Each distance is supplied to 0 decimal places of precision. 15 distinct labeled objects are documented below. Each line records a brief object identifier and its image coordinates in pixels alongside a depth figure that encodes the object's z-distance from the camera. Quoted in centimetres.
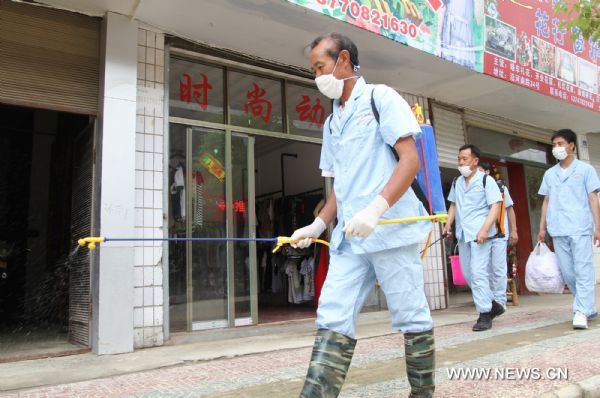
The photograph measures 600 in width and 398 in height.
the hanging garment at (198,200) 557
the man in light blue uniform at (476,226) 514
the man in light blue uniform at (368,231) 218
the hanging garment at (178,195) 540
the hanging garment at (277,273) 838
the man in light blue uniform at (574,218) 511
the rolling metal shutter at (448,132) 814
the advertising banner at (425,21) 527
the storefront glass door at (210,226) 534
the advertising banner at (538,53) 707
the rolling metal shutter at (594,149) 1145
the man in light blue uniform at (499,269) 544
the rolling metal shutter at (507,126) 893
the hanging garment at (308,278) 788
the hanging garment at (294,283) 793
